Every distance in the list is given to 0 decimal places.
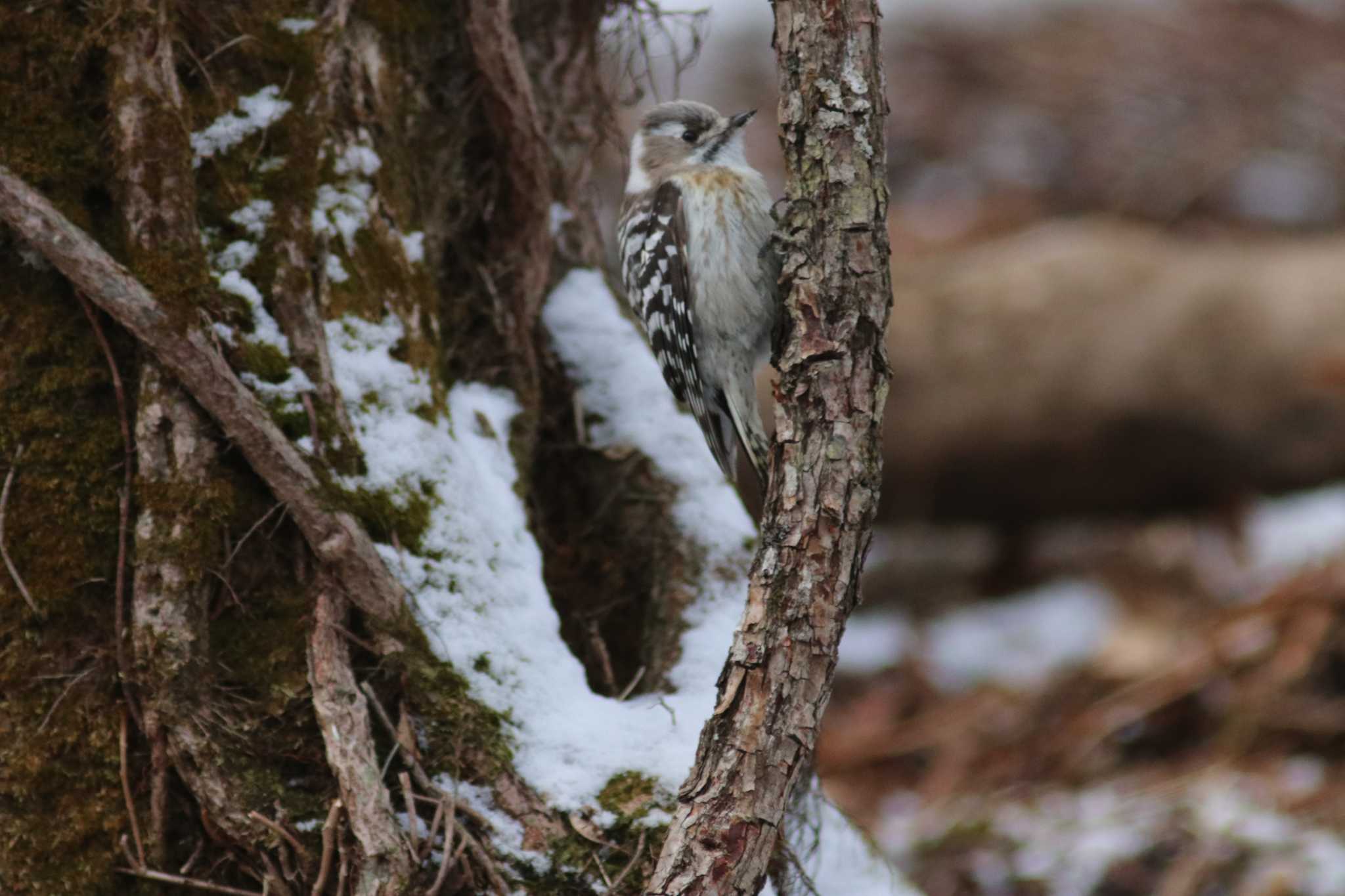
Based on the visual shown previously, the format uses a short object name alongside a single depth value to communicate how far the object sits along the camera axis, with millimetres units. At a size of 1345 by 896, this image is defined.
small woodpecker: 7746
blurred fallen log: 14961
